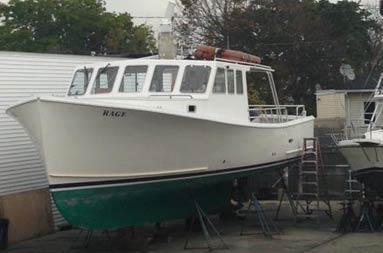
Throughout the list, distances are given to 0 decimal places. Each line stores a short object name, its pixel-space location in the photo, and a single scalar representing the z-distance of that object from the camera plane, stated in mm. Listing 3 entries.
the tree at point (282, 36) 39906
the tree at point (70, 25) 53938
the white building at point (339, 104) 35009
